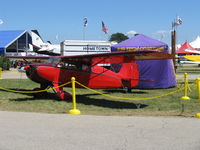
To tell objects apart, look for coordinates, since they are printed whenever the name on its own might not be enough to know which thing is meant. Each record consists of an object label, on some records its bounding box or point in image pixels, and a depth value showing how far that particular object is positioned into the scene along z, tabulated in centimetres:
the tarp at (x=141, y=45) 1545
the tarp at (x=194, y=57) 2385
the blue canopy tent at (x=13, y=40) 5891
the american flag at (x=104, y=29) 4914
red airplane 1095
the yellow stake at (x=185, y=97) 1168
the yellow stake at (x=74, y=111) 823
